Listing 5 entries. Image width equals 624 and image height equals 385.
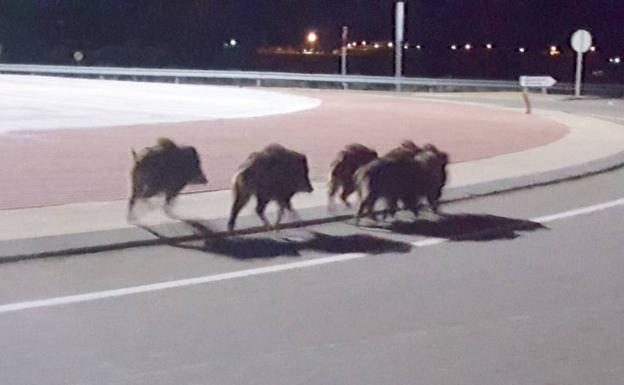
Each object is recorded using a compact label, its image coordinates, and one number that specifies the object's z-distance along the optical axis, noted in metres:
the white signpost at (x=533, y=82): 36.39
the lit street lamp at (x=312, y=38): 79.00
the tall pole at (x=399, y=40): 51.03
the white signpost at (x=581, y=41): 43.09
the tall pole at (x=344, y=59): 53.71
